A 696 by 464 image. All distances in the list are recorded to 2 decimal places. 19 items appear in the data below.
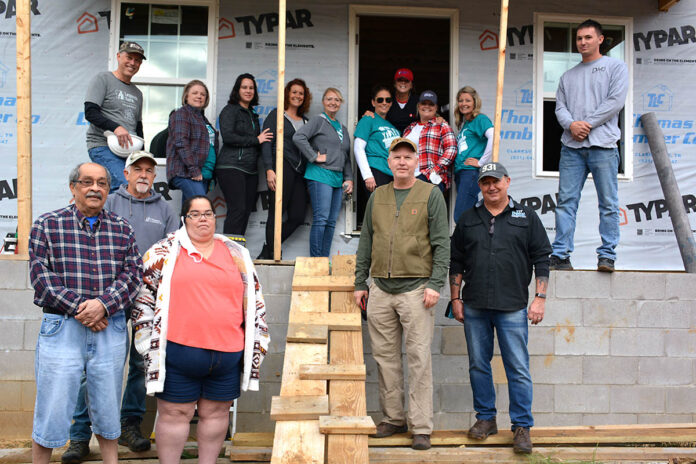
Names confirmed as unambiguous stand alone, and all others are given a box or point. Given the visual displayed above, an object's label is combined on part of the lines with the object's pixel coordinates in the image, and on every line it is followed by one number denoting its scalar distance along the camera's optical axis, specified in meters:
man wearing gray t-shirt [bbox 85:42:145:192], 5.17
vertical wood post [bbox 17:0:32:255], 4.93
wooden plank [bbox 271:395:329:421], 3.22
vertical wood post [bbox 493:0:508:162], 5.08
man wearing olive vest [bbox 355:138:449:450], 3.93
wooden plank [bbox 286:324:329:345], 4.04
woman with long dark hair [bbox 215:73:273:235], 5.85
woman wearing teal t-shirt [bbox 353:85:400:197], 6.08
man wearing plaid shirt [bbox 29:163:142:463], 3.11
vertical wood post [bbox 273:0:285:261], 5.17
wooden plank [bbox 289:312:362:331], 4.24
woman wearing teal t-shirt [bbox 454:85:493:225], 5.97
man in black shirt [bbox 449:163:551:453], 3.95
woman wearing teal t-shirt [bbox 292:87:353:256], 5.89
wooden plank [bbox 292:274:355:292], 4.64
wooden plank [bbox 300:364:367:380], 3.64
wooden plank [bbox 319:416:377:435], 3.14
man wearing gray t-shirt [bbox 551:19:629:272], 5.13
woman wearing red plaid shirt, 5.96
